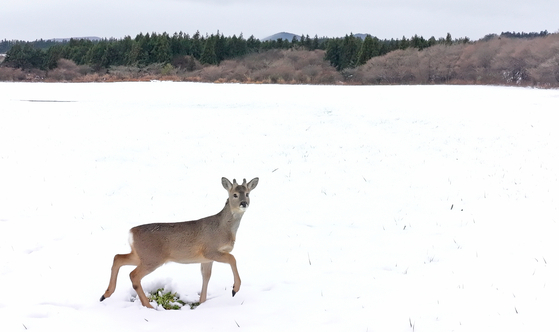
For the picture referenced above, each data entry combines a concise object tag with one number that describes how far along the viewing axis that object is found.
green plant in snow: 6.42
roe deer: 5.84
